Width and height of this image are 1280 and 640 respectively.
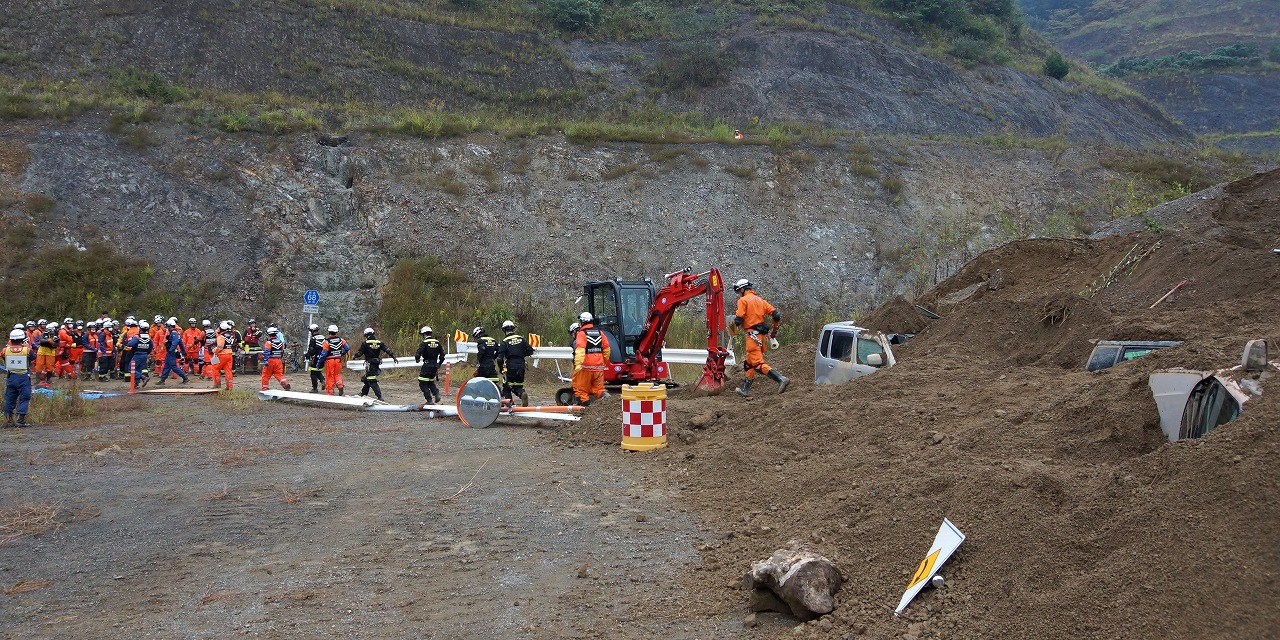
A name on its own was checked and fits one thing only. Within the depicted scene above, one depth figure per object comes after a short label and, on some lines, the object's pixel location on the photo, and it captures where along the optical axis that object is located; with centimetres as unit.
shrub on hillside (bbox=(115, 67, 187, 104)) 3681
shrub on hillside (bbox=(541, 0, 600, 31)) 4825
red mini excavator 1496
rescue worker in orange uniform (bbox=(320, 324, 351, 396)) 1992
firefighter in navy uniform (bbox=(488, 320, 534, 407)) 1705
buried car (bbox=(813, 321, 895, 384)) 1300
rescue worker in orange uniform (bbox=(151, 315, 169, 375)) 2691
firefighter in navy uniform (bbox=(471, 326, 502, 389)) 1680
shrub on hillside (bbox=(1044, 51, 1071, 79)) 5084
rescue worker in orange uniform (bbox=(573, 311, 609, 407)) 1579
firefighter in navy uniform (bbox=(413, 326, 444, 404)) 1803
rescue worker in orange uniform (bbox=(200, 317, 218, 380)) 2529
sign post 2875
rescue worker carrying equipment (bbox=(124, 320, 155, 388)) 2264
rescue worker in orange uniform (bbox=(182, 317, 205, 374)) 2700
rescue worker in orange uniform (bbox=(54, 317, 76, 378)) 2461
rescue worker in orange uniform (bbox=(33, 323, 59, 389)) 2341
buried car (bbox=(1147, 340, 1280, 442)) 528
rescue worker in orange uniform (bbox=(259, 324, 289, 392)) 2067
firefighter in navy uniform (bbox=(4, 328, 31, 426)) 1536
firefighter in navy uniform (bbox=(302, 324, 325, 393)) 2061
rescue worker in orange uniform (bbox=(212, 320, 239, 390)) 2214
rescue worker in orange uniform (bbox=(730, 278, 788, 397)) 1396
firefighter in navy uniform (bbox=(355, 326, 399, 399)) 1895
